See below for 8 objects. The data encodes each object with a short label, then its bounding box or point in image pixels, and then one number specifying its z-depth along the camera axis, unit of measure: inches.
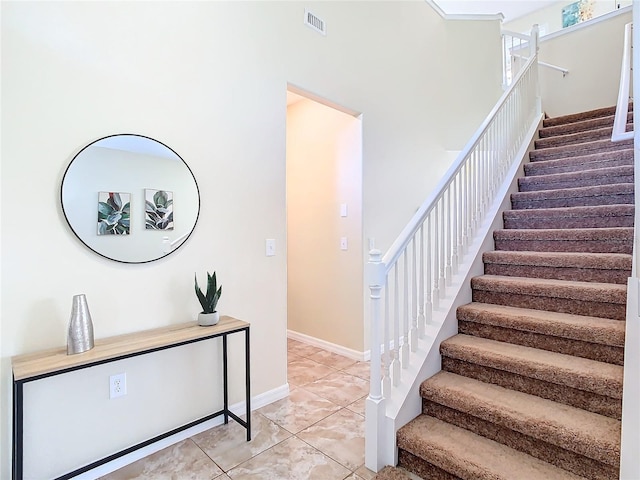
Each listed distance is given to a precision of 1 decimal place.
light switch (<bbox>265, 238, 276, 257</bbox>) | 96.0
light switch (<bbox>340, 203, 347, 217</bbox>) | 130.6
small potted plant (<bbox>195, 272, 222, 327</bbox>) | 77.9
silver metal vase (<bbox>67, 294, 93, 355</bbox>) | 60.4
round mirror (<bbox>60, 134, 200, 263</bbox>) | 65.7
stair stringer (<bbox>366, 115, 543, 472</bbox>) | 68.4
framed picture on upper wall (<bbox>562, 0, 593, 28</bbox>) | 205.9
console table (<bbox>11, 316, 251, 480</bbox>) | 53.1
